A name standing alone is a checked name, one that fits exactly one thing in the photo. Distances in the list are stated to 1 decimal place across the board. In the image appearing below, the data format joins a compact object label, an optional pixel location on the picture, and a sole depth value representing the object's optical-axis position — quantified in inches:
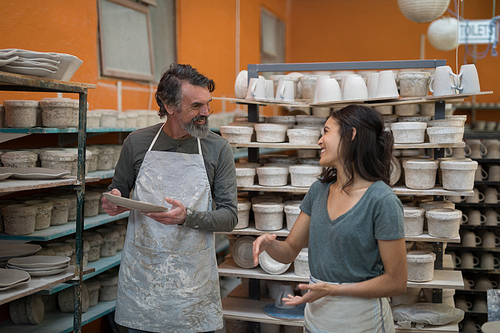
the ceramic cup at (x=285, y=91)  124.3
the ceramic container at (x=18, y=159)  95.0
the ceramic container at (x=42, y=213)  99.0
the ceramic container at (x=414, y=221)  111.3
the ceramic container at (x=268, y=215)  117.3
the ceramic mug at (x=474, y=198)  184.4
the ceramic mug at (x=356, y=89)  113.9
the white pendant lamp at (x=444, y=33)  224.2
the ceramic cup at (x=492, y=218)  187.5
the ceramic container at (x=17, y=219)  92.7
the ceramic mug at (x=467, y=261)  185.6
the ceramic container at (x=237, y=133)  117.6
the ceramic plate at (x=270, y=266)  118.1
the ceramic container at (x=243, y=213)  119.3
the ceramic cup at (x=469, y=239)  186.2
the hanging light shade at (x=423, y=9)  163.5
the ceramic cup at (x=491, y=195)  186.2
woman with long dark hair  57.1
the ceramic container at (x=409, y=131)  110.6
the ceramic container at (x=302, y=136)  117.2
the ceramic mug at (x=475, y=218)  185.5
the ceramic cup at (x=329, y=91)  115.3
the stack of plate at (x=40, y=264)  84.7
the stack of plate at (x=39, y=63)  72.6
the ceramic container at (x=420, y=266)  110.3
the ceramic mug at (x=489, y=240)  186.5
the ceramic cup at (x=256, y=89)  118.9
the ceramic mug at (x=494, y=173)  185.0
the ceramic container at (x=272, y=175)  117.9
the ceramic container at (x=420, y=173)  110.7
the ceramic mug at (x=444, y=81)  109.0
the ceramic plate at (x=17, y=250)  90.6
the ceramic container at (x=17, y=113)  95.7
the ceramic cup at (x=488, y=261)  185.5
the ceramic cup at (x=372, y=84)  114.2
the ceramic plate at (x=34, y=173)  82.4
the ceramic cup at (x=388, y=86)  111.0
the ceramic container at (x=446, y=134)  108.4
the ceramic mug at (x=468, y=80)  106.7
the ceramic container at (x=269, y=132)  118.7
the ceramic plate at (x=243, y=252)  122.9
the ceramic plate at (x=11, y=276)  75.0
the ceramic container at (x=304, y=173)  115.7
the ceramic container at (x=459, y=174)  108.2
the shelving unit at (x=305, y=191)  111.5
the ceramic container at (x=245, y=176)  118.3
